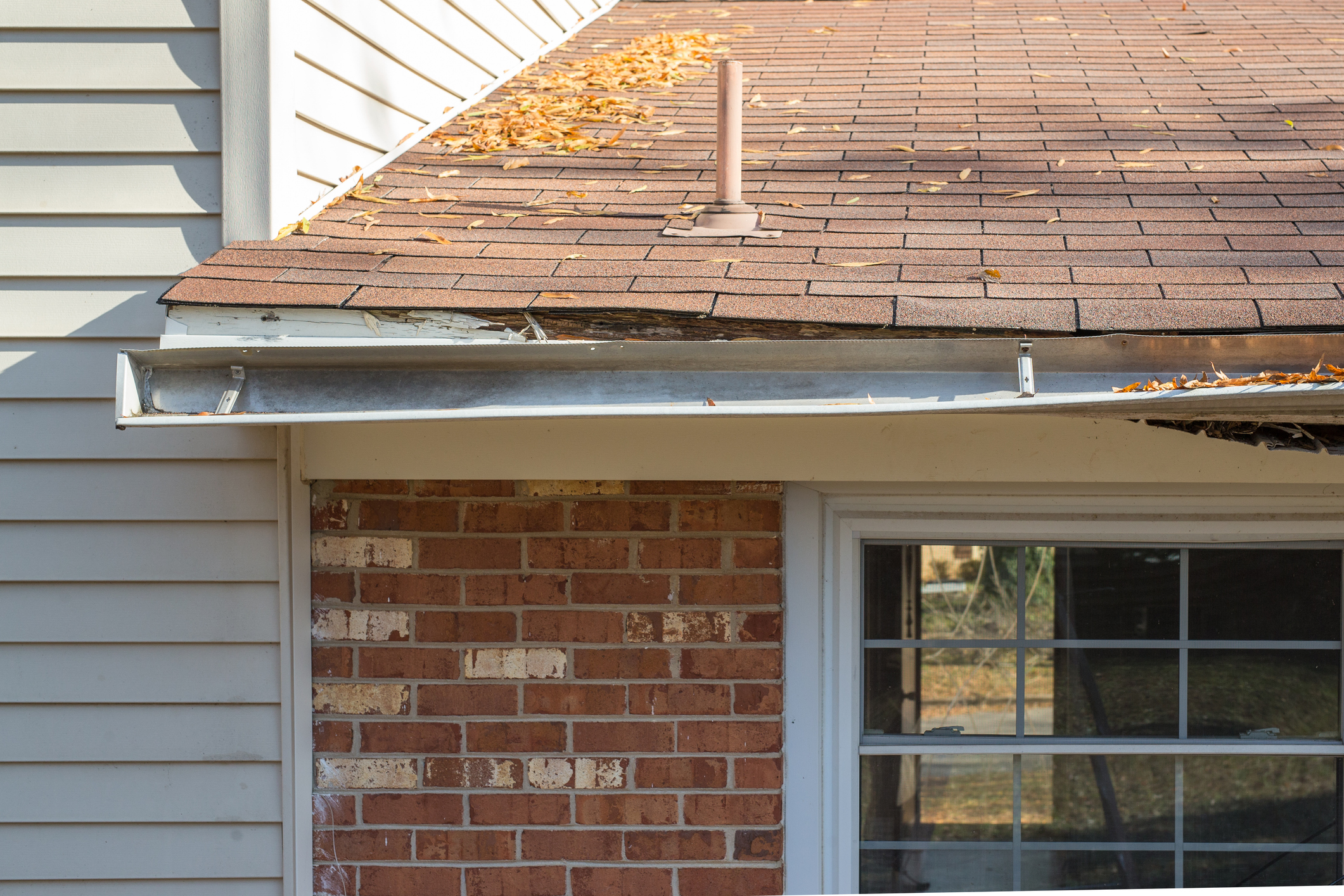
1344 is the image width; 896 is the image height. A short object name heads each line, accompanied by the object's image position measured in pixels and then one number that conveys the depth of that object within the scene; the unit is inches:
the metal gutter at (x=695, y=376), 302.7
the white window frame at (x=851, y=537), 323.4
